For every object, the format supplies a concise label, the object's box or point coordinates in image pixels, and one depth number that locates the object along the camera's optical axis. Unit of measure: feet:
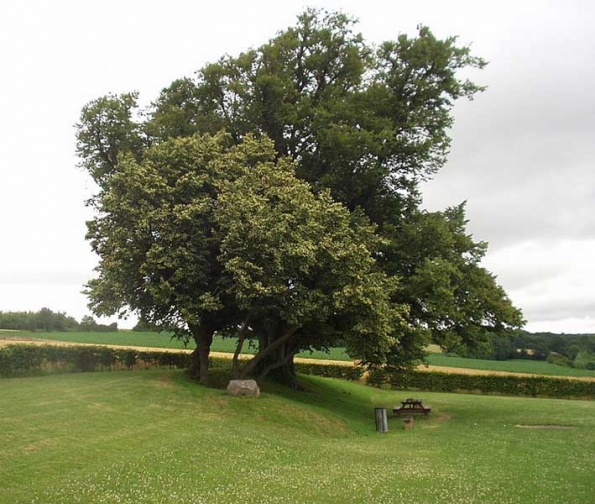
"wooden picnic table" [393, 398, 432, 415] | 107.71
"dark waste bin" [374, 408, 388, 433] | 87.81
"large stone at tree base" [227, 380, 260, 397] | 87.61
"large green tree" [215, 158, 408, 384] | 80.33
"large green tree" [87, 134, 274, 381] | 84.74
